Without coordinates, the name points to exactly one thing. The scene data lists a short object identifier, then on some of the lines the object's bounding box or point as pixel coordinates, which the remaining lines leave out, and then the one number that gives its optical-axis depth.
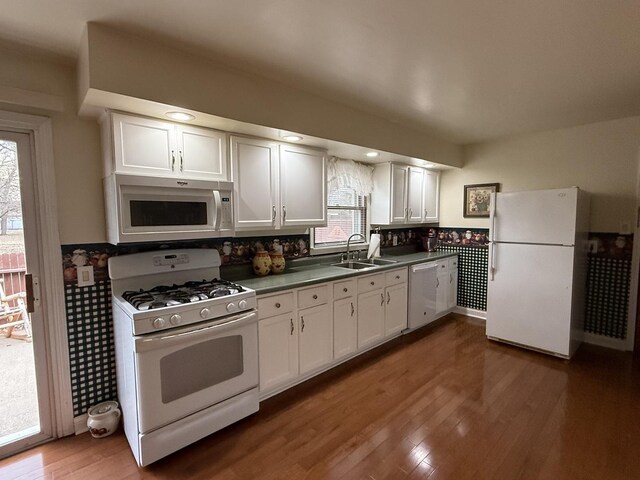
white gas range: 1.80
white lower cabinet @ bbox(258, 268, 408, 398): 2.43
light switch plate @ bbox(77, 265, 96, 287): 2.11
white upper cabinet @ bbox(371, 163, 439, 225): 3.91
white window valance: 3.53
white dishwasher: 3.71
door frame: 1.96
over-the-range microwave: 1.94
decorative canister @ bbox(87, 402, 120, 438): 2.08
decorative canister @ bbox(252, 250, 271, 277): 2.87
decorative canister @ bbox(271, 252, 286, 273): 2.98
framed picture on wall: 4.20
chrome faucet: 3.75
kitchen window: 3.59
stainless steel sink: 3.61
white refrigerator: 3.05
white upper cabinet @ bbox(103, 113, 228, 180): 1.94
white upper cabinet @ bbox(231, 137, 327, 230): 2.48
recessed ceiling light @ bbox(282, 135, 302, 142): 2.59
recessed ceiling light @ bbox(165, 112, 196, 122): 2.02
